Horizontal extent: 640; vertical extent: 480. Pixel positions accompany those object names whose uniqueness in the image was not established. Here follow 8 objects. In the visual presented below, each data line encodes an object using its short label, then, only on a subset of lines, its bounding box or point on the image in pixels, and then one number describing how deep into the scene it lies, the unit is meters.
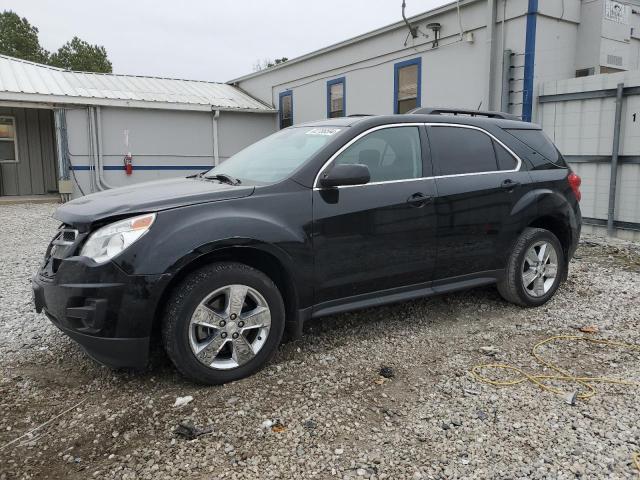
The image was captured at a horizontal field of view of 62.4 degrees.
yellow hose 3.24
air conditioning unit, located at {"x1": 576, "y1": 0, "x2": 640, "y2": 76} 9.91
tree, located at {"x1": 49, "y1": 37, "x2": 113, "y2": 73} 41.50
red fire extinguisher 15.82
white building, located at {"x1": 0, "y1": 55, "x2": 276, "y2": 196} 14.74
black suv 3.02
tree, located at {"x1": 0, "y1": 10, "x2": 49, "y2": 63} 38.75
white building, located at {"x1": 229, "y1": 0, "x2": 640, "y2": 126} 9.70
